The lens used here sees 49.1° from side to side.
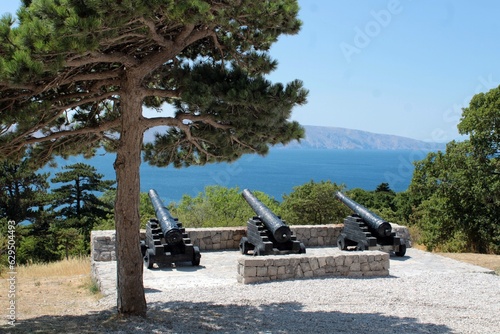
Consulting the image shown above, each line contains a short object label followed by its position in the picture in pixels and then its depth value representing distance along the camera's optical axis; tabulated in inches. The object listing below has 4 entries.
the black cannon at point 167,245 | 397.7
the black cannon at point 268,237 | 416.5
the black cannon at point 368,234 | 445.7
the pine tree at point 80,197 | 888.9
